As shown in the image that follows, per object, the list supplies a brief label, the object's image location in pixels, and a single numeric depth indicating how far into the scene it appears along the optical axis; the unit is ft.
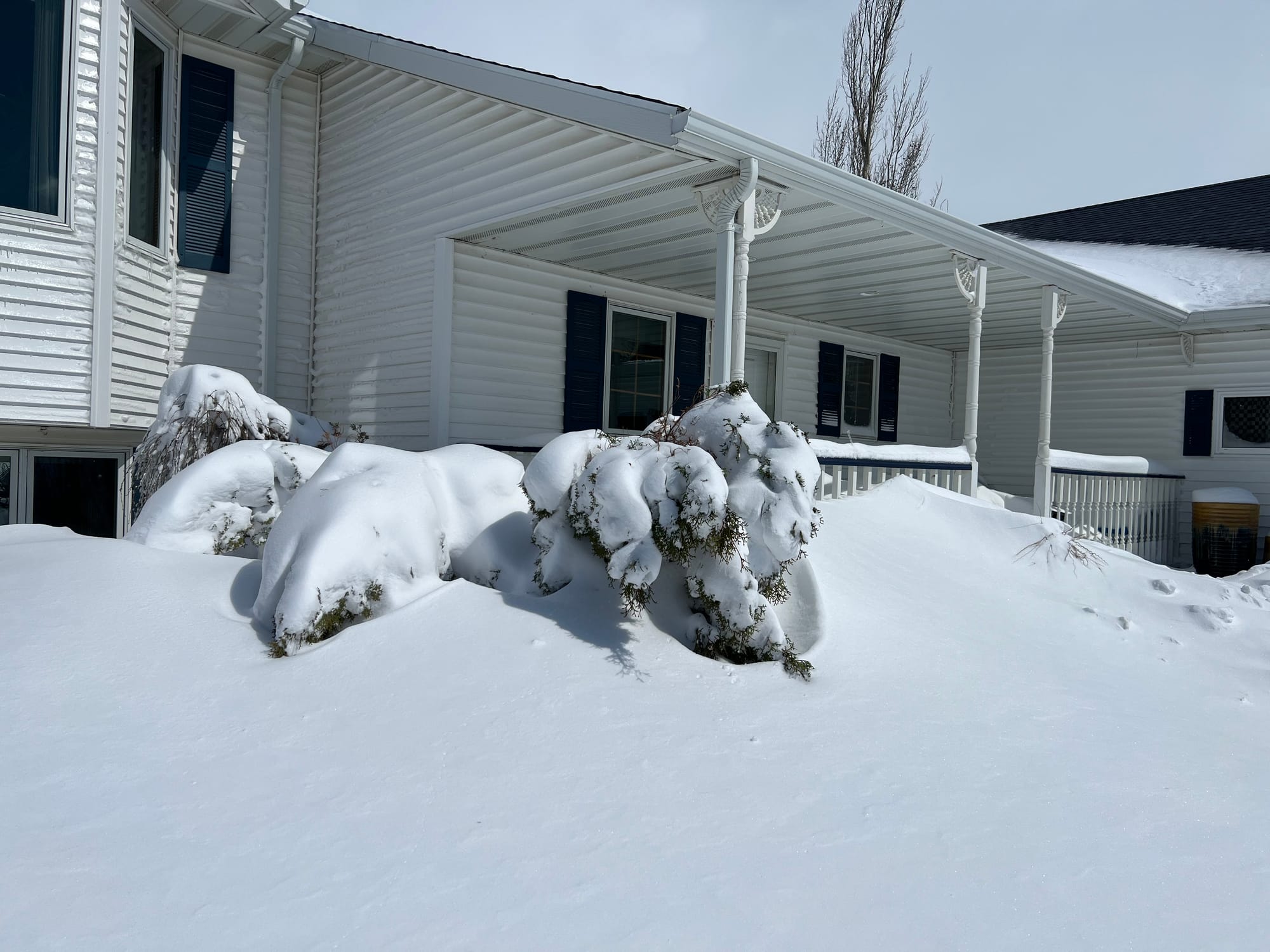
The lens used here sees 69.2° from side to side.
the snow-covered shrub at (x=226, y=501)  16.19
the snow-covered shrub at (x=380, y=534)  13.52
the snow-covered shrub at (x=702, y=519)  14.17
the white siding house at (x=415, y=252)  21.65
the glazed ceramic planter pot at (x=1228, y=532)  34.88
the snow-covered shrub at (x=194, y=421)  19.74
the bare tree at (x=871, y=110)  78.33
